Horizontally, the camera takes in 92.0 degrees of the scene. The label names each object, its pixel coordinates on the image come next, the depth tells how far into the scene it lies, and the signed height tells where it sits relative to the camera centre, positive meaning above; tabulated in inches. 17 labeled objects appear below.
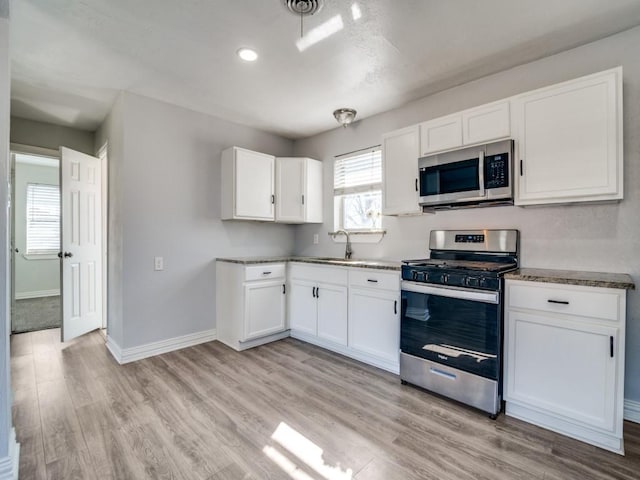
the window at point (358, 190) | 136.6 +22.4
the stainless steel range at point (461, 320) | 78.5 -22.4
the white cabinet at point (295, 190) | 146.5 +23.3
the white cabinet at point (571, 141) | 73.6 +25.2
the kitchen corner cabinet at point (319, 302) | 117.0 -25.9
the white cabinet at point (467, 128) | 89.6 +34.6
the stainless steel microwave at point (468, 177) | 87.7 +19.1
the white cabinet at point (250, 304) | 123.7 -27.4
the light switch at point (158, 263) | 120.3 -9.9
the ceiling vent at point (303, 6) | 68.8 +52.7
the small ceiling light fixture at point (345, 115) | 127.0 +51.4
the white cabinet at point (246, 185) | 132.3 +23.5
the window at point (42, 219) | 217.6 +13.1
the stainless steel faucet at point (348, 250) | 141.7 -5.2
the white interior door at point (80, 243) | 128.5 -2.3
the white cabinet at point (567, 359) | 65.3 -27.3
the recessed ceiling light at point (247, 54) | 88.0 +53.6
